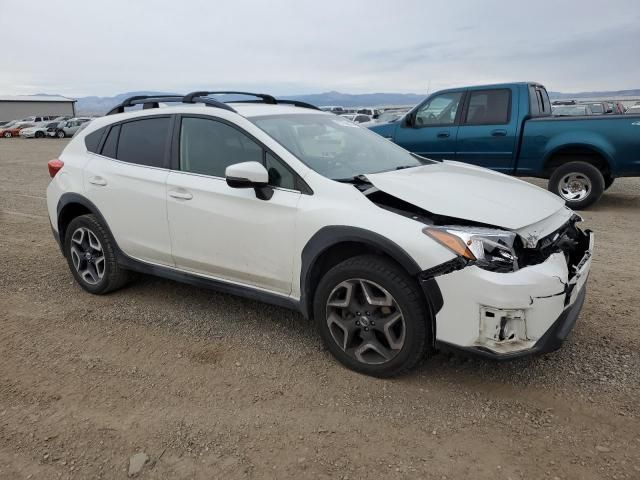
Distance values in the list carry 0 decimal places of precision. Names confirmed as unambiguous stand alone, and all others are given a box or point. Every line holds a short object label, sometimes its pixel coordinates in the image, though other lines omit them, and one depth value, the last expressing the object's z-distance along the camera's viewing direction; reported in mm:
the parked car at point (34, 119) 41812
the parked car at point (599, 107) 14120
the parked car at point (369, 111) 33750
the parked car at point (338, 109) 36141
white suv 2717
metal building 69938
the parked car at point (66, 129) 36906
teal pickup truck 7617
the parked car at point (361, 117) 25797
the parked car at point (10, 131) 38625
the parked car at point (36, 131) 37062
